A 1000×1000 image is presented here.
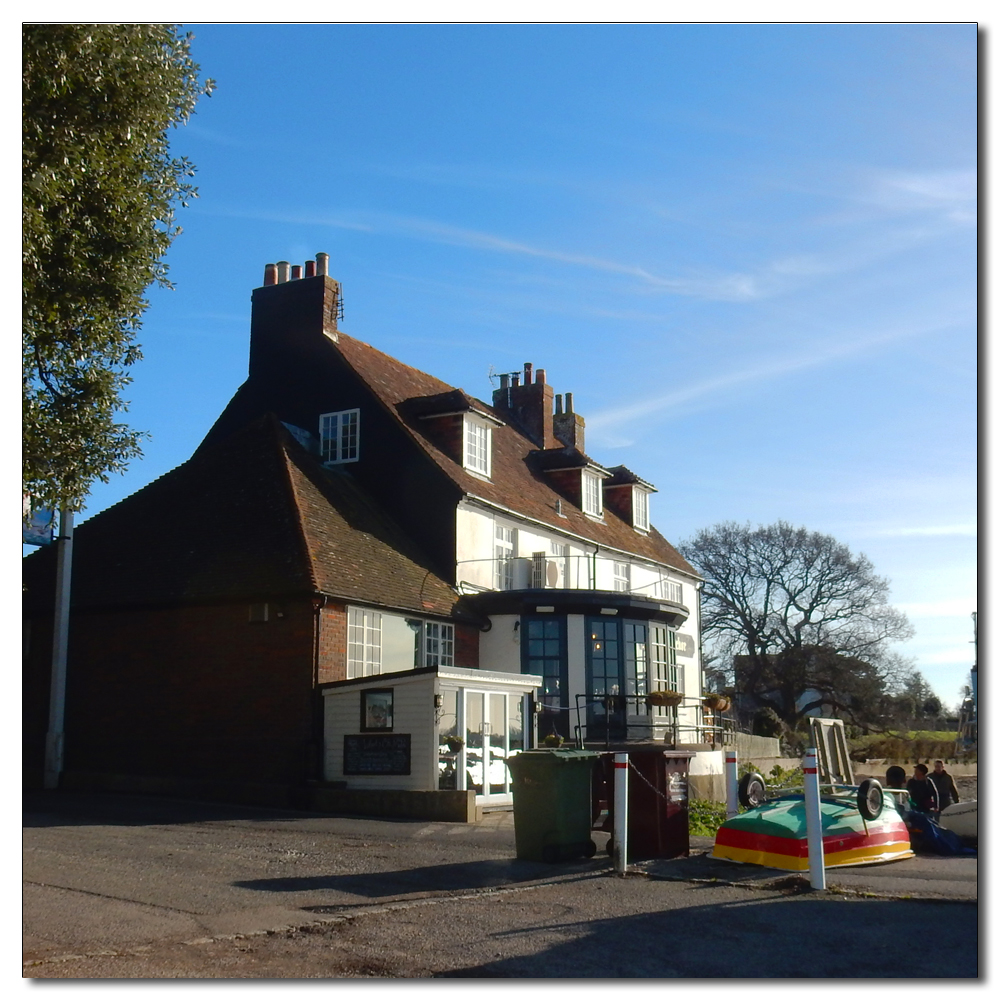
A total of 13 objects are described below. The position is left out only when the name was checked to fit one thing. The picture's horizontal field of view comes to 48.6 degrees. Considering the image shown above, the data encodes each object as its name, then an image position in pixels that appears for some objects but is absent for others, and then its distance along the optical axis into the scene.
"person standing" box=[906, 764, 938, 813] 17.27
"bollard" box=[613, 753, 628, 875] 11.60
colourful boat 11.81
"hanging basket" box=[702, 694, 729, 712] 26.92
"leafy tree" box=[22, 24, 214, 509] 10.84
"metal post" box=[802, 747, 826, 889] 10.41
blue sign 19.11
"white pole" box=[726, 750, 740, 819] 14.47
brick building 19.45
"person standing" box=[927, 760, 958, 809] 18.34
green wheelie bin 12.42
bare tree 53.50
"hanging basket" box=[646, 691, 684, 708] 23.55
